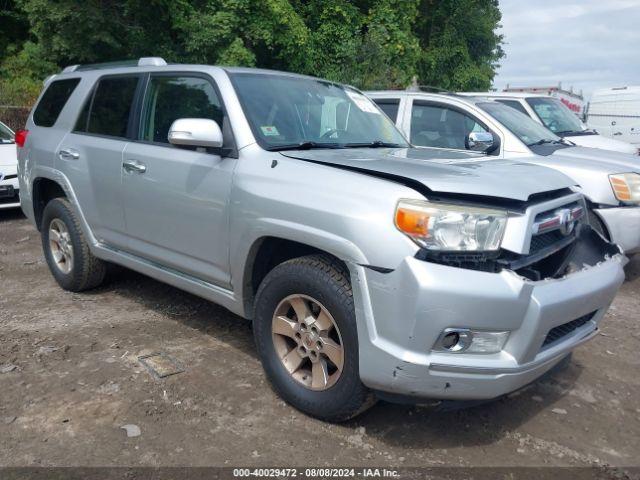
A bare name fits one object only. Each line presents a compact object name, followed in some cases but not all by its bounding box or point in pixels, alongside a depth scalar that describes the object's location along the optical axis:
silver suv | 2.64
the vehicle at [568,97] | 20.42
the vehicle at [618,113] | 16.27
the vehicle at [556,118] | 8.28
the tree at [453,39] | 21.33
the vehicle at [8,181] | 8.46
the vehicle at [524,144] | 5.61
